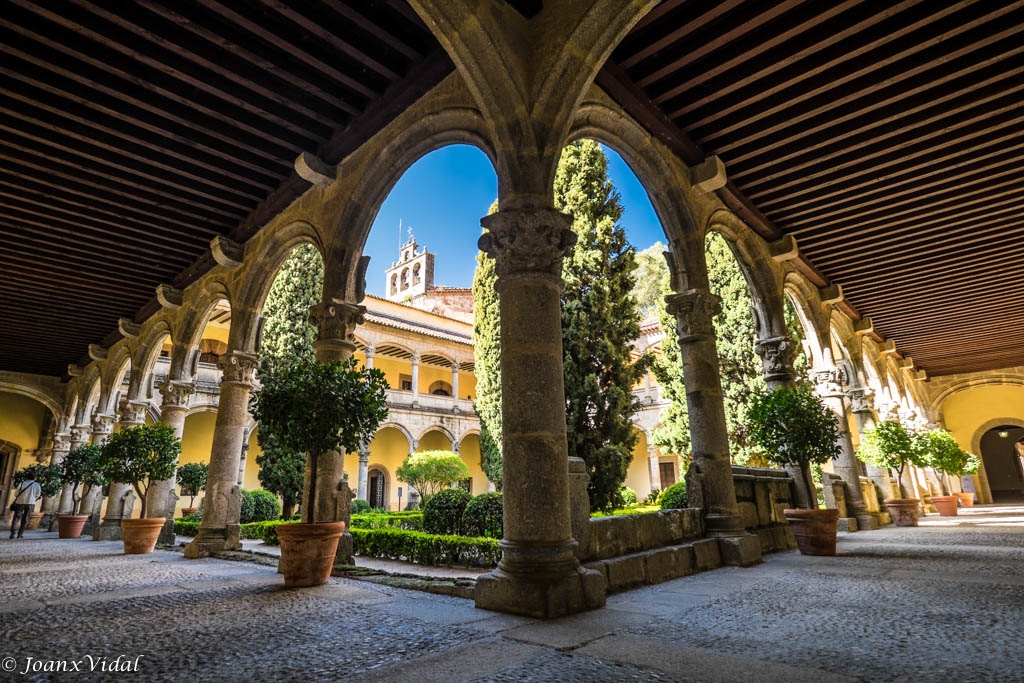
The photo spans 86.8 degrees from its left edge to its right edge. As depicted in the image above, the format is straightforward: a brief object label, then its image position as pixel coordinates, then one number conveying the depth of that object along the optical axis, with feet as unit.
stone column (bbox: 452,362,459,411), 68.72
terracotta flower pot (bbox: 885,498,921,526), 31.35
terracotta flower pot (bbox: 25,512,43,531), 47.75
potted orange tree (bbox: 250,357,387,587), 13.94
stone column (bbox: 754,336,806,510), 23.70
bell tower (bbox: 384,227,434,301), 134.10
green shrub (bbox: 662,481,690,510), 24.92
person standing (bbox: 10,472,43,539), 36.81
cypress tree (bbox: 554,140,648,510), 30.12
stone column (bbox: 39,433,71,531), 47.83
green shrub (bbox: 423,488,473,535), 25.62
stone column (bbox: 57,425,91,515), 46.62
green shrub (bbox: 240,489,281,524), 35.35
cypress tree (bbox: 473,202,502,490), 34.97
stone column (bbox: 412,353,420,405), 64.90
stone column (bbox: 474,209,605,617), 10.38
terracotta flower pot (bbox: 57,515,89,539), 35.65
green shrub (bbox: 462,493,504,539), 23.81
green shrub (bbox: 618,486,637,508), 37.23
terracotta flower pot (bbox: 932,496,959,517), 43.21
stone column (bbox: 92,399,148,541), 32.81
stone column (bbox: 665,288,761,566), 16.85
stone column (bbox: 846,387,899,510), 33.88
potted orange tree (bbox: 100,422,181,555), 23.85
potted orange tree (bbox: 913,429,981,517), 30.50
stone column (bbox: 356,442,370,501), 56.44
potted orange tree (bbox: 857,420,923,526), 29.07
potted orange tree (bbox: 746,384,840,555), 18.51
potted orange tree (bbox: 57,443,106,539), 30.63
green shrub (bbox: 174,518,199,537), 31.83
